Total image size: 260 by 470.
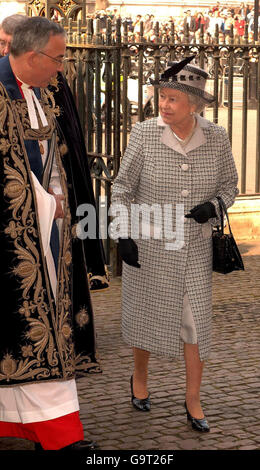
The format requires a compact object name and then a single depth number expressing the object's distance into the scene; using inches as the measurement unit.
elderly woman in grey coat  204.2
